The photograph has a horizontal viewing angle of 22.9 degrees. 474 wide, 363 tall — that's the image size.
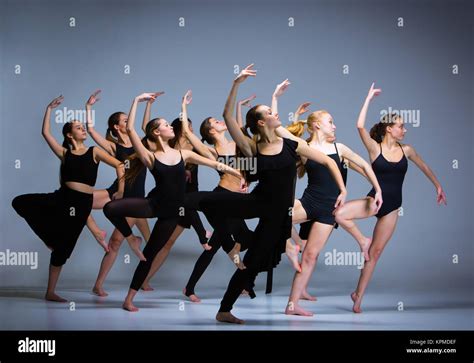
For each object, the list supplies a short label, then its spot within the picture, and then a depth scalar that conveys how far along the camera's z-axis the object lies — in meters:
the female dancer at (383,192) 11.51
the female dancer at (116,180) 12.05
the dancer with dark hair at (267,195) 10.62
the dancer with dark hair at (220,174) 11.68
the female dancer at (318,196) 11.25
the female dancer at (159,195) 11.33
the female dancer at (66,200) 11.93
